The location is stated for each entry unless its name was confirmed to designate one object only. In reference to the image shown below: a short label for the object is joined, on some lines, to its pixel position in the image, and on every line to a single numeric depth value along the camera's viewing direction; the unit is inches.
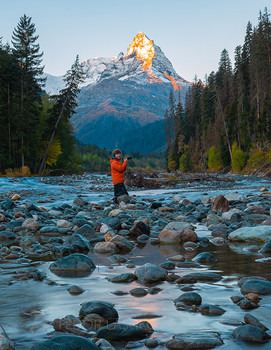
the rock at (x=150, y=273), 146.3
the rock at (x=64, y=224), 292.4
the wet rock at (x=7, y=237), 246.1
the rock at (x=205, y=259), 180.3
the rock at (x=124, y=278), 147.3
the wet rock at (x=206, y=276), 145.6
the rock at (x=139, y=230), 266.4
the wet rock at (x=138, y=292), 127.4
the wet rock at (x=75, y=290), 132.2
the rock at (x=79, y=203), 466.9
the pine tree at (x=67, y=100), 1546.5
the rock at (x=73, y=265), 165.3
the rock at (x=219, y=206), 370.0
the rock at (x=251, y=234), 227.8
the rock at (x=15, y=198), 563.0
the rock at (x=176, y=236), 233.9
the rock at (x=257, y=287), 124.2
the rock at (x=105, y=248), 210.4
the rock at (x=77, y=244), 212.1
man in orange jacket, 466.6
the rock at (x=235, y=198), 444.5
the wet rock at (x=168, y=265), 169.2
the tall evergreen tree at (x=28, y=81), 1542.8
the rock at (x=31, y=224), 283.4
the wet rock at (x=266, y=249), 196.1
